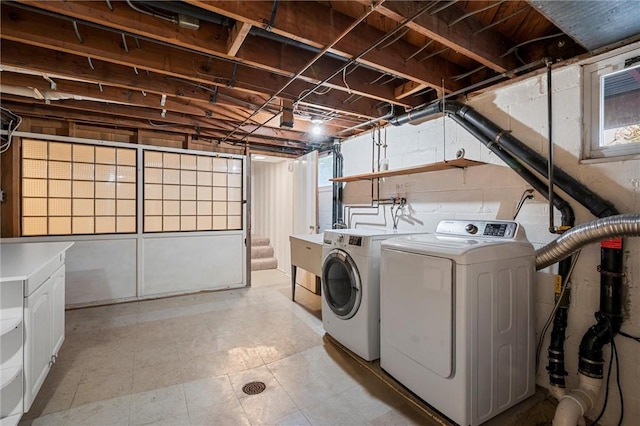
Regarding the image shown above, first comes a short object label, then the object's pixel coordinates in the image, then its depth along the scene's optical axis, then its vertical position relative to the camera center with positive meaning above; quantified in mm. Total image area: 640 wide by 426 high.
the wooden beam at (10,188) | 3227 +257
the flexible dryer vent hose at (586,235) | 1443 -110
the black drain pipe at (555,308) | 1866 -623
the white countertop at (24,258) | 1493 -308
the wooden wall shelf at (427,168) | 2346 +417
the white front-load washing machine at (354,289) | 2279 -657
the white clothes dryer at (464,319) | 1595 -635
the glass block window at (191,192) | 4016 +291
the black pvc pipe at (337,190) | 4246 +337
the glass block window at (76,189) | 3354 +281
